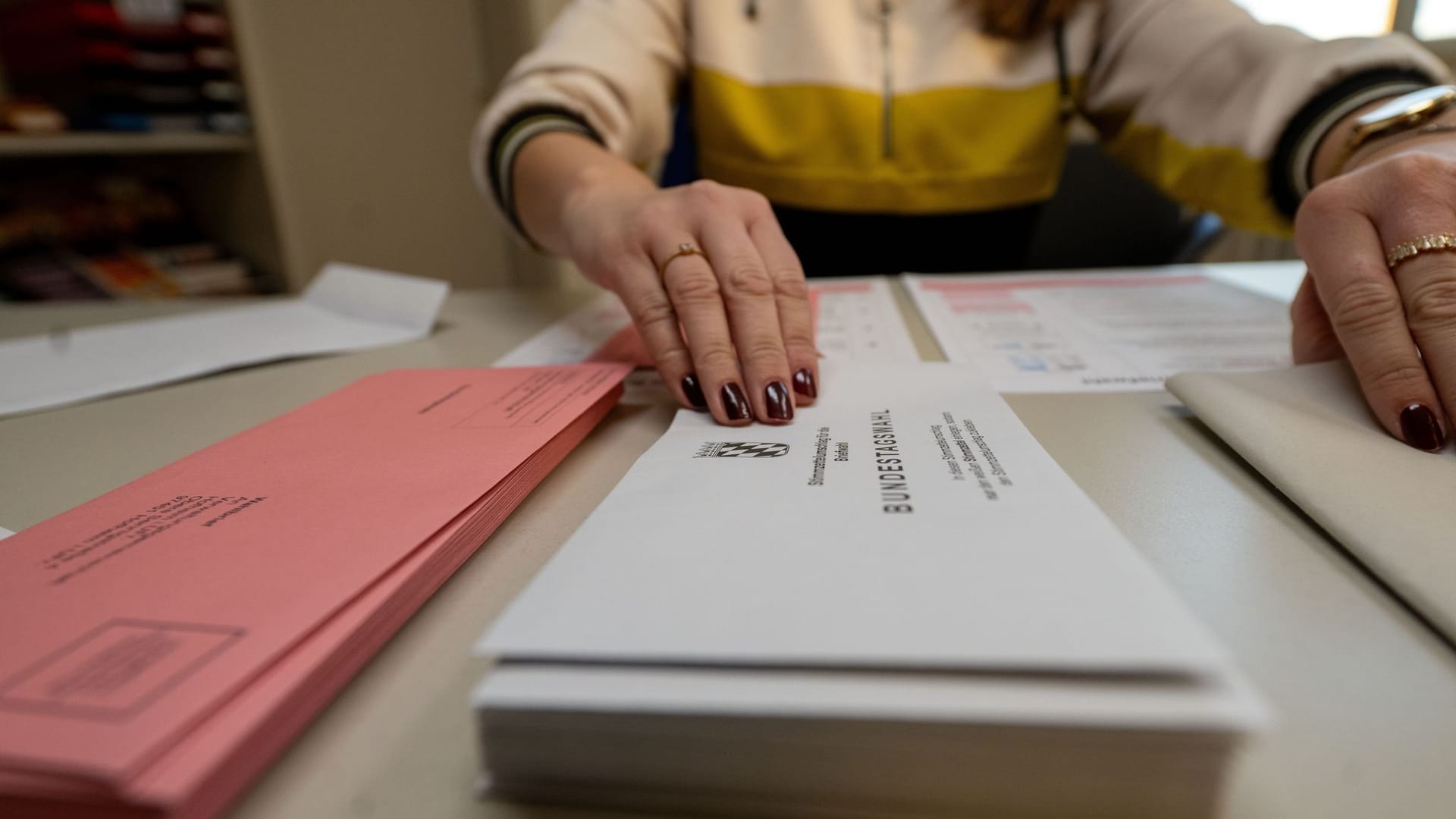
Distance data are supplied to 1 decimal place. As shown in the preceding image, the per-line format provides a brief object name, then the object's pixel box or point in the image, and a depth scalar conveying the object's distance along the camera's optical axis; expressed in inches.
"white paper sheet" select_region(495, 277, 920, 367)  20.9
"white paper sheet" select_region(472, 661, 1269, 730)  5.9
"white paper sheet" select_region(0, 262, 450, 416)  20.9
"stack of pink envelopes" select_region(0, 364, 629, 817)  6.3
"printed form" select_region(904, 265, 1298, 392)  18.8
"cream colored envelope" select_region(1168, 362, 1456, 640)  9.5
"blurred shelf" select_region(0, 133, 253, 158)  48.5
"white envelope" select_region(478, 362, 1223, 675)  6.6
